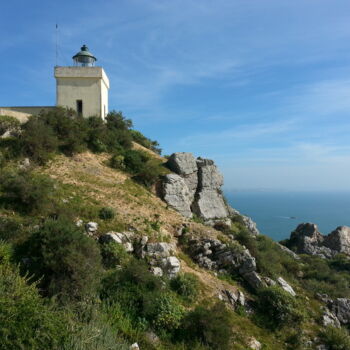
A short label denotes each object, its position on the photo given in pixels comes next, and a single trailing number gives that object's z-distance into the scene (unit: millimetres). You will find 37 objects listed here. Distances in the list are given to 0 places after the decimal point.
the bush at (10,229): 11521
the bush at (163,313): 9961
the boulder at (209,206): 20712
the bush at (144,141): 28406
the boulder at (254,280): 13614
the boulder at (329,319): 12656
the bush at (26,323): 6620
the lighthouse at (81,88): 23750
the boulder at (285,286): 13952
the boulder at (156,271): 12016
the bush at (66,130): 19656
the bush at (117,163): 20297
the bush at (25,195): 13320
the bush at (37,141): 17719
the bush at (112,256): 11867
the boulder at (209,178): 22375
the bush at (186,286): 11617
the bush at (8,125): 19078
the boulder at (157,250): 12814
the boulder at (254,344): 10328
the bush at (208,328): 9594
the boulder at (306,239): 30584
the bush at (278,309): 11906
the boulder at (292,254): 23914
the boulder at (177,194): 18986
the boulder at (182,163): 21812
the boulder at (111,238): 12484
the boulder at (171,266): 12383
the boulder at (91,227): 12820
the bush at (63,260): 9555
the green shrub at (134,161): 20422
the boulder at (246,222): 24312
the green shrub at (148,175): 19578
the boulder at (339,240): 30731
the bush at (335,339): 10984
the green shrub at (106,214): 14070
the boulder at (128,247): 12697
